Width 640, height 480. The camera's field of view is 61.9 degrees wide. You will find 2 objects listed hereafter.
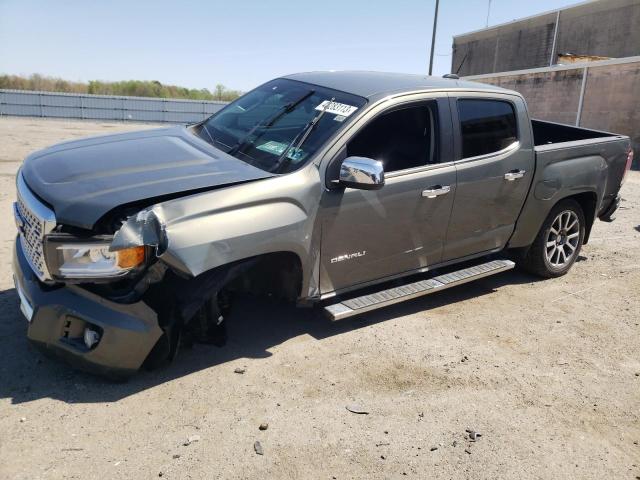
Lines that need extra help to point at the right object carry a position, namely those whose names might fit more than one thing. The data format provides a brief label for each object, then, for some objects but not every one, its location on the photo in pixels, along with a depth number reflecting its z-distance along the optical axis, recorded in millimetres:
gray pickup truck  2957
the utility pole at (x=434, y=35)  24047
